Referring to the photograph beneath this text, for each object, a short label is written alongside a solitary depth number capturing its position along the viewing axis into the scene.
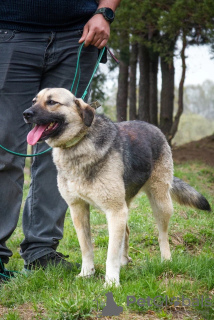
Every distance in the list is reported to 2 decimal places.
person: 3.58
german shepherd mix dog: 3.38
